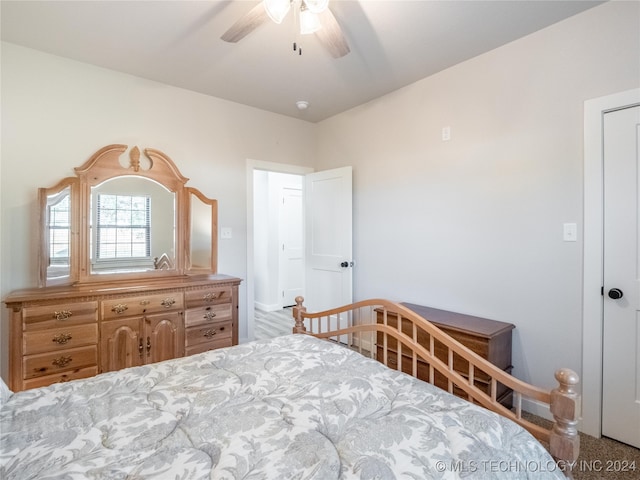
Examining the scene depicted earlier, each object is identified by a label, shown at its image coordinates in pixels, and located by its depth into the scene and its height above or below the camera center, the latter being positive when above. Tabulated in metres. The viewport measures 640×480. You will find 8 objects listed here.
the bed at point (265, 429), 0.90 -0.60
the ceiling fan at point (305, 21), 1.54 +1.09
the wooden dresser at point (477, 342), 2.20 -0.70
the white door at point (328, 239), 3.55 +0.01
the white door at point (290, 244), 5.41 -0.07
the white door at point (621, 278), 1.92 -0.23
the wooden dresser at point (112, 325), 2.11 -0.62
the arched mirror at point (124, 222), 2.52 +0.15
